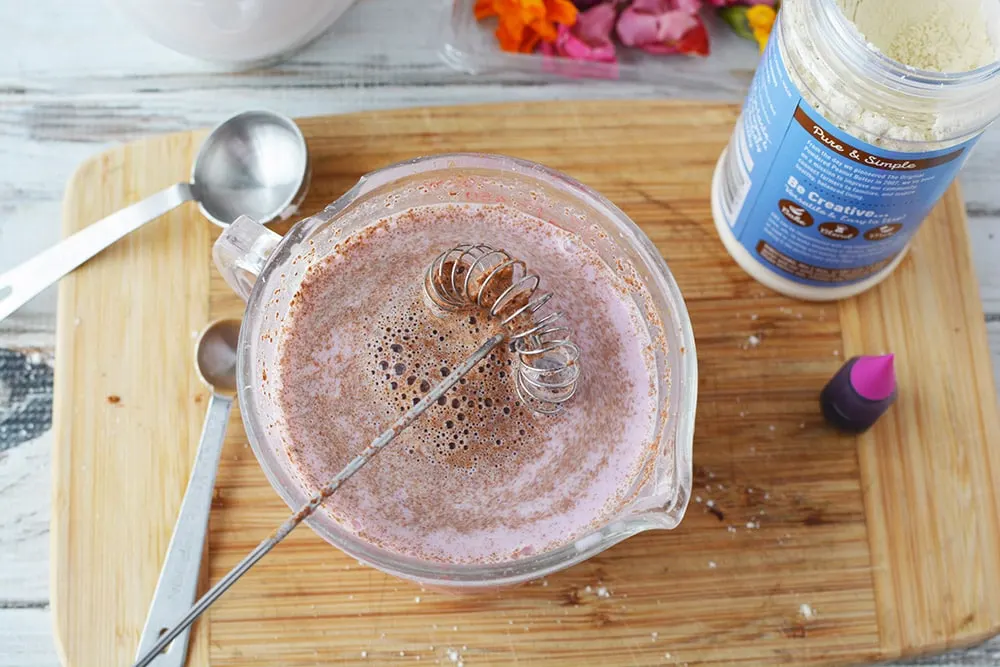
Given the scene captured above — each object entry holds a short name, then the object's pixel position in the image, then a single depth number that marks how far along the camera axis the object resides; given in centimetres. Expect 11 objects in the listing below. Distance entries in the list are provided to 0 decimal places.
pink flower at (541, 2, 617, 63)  64
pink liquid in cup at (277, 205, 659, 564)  52
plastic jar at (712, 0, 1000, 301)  49
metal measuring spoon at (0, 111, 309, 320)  59
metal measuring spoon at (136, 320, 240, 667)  55
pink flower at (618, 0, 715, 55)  64
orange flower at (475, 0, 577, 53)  63
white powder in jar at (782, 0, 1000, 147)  50
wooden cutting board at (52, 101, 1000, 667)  56
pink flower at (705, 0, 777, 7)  65
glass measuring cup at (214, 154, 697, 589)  50
